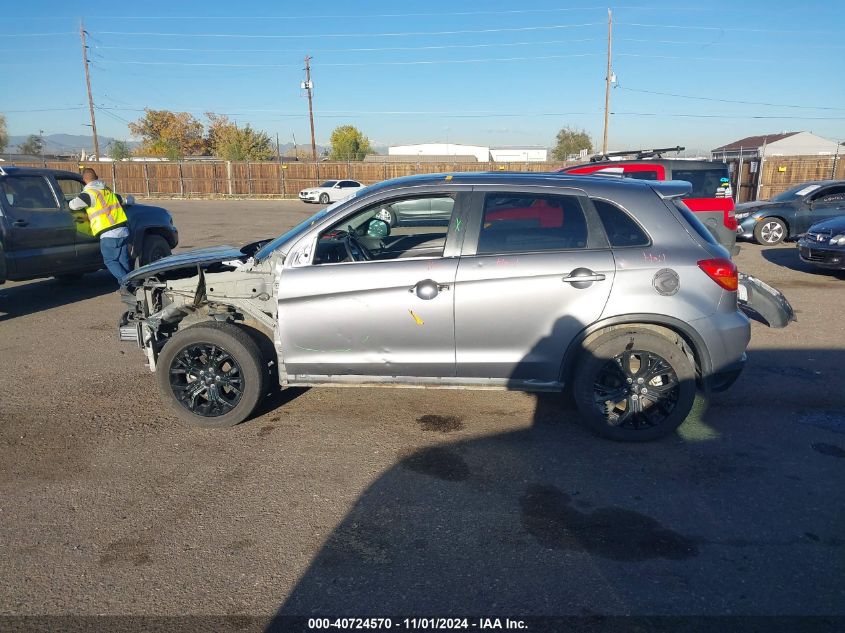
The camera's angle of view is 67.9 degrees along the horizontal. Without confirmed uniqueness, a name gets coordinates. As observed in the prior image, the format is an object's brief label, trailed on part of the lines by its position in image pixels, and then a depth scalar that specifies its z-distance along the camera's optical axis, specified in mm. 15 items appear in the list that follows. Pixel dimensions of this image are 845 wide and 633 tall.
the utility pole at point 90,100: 49400
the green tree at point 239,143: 64562
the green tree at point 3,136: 80231
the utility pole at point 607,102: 40375
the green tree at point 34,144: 92325
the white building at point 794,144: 64812
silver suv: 4344
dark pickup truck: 8453
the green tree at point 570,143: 71050
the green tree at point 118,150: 78556
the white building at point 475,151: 87925
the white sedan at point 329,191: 34750
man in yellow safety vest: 8734
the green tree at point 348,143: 72050
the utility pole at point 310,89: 49631
